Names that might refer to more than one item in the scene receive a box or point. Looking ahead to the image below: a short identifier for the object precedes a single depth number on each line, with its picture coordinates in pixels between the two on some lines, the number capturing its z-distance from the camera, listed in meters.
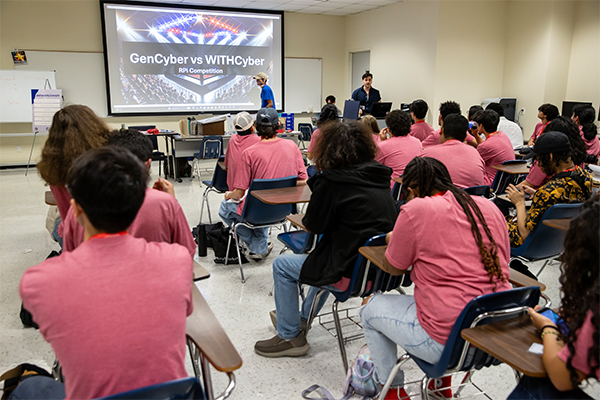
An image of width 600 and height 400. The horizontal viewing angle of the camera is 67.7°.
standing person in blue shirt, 7.95
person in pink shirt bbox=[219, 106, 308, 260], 3.30
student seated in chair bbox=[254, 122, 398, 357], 2.04
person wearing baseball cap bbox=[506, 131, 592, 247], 2.52
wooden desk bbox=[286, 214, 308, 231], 2.35
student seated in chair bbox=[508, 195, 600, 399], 1.02
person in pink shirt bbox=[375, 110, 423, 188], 3.89
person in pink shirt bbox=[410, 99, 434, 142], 5.36
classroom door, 10.36
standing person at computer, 8.86
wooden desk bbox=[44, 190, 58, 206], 2.69
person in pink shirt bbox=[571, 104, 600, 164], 4.91
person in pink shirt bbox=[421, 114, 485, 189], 3.33
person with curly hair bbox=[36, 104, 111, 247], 2.27
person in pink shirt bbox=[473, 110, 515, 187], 4.12
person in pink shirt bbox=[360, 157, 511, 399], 1.55
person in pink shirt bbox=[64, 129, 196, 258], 1.62
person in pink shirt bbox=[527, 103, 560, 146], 5.48
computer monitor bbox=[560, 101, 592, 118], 7.47
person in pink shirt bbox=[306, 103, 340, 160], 4.34
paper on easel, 7.40
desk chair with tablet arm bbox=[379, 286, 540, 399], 1.43
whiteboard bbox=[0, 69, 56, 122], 7.63
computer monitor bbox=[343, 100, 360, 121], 7.75
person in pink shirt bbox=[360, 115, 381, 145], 4.04
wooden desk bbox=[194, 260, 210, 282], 1.81
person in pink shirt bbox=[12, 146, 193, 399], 1.00
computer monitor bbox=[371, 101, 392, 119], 7.92
